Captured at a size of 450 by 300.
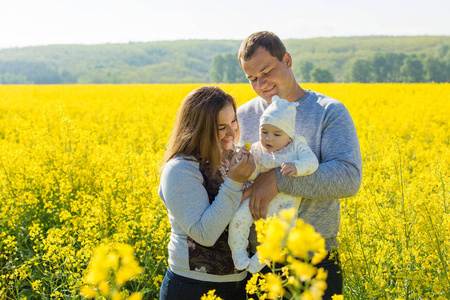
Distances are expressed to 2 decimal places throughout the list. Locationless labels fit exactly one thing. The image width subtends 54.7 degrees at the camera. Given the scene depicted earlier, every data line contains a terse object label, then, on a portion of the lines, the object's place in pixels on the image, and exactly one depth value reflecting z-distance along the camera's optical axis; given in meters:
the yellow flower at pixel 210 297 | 1.46
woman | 1.90
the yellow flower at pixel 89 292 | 1.40
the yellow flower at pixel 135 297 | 1.24
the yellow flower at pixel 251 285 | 1.49
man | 2.06
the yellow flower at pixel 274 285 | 1.12
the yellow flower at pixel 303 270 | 1.03
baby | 2.00
